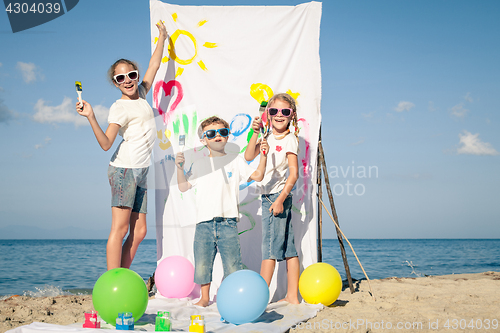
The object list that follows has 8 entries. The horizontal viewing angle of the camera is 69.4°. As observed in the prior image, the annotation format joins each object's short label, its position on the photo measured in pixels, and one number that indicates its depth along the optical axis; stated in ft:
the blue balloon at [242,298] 8.88
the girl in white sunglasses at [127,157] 11.12
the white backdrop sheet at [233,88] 13.87
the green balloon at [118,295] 8.29
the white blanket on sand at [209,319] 7.82
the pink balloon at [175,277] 11.92
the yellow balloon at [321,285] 11.19
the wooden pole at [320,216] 13.70
